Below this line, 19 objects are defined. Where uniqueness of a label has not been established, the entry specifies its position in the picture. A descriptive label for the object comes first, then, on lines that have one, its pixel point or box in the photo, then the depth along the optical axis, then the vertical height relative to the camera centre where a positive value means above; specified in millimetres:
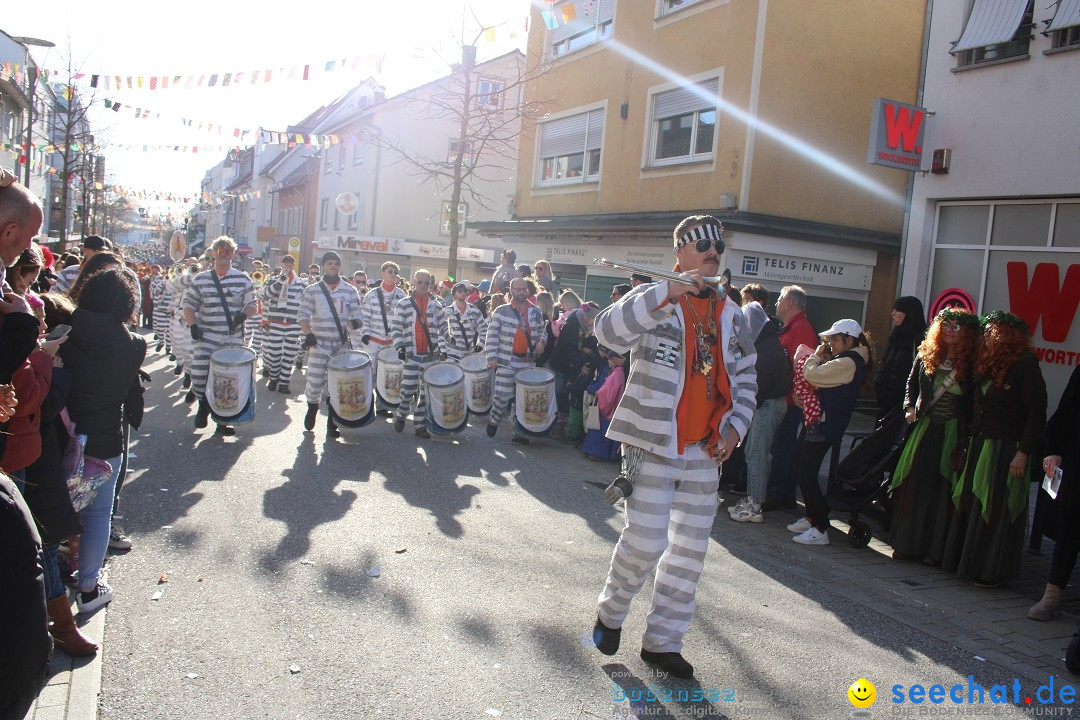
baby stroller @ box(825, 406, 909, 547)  6887 -1108
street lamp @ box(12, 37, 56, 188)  25581 +5655
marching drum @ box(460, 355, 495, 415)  10656 -1027
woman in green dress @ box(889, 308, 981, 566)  6281 -724
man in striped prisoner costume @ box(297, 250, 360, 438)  10039 -399
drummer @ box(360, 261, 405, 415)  11070 -328
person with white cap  6895 -606
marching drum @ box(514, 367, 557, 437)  10125 -1132
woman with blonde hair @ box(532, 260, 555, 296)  13281 +489
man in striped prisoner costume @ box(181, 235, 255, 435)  9375 -388
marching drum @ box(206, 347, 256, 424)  9047 -1136
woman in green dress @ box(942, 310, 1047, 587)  5910 -760
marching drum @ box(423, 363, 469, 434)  9664 -1145
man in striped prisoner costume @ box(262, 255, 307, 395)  13359 -878
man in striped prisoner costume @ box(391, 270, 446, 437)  10273 -496
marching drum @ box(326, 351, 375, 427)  9484 -1119
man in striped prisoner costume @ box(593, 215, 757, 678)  4109 -579
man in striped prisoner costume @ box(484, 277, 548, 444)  10422 -427
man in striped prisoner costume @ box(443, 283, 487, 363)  11562 -399
